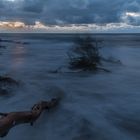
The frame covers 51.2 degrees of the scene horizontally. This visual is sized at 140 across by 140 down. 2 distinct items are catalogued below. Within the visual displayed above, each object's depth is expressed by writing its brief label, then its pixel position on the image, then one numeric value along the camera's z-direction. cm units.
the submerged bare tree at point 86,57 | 1644
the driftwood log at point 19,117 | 621
